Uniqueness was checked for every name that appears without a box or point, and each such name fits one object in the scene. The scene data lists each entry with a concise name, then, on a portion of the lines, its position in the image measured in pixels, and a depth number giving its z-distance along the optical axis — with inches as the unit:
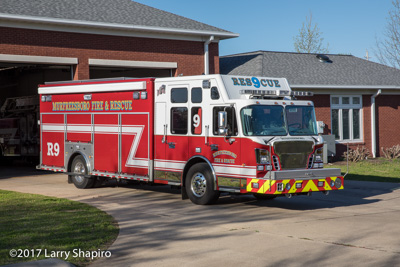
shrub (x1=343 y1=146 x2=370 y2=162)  1051.9
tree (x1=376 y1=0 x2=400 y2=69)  1707.6
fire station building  782.5
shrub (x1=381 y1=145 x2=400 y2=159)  1142.3
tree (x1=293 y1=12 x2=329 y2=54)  2132.1
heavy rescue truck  482.9
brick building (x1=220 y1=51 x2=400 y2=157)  1091.9
